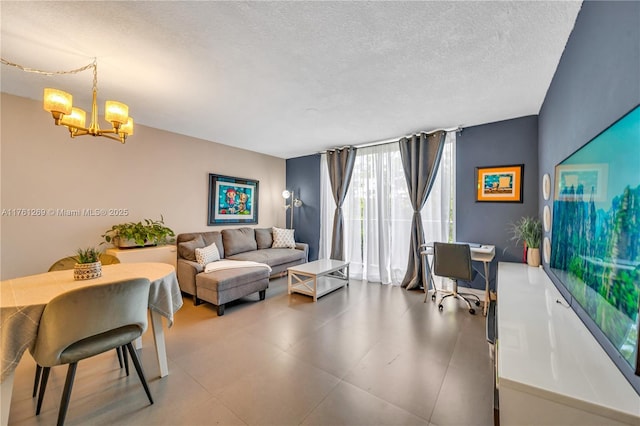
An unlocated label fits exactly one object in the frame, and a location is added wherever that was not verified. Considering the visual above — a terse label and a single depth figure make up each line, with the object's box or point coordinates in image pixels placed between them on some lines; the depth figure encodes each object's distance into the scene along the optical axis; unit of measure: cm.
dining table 122
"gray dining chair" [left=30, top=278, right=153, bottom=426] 127
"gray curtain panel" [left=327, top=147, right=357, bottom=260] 479
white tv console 80
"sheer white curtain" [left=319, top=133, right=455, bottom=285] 381
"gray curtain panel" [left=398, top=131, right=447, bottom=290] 380
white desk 296
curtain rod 365
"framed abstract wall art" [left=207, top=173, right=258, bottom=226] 450
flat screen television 85
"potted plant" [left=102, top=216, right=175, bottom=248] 323
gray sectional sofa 306
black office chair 298
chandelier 165
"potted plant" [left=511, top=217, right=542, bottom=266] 275
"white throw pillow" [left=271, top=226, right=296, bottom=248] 517
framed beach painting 323
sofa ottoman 298
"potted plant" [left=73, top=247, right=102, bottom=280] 169
